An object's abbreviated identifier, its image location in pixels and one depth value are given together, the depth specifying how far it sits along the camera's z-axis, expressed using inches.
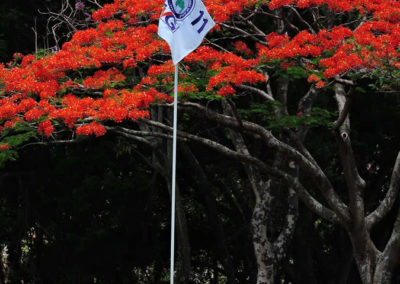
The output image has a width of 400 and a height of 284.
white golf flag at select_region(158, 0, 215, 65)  752.3
